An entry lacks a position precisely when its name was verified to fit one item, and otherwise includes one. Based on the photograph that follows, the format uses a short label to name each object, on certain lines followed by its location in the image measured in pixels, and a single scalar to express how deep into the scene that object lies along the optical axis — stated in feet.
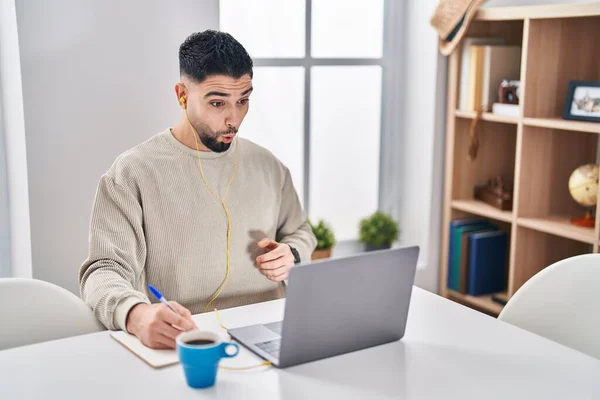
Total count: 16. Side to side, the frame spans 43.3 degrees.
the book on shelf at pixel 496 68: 10.26
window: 10.27
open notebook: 4.53
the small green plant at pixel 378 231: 10.96
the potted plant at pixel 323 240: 10.26
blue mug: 4.13
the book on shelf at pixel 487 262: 10.72
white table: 4.20
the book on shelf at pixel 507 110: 9.85
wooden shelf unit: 9.41
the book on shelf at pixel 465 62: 10.45
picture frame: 8.93
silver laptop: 4.37
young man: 5.95
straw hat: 9.96
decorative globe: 9.06
